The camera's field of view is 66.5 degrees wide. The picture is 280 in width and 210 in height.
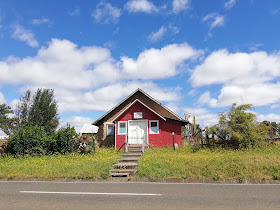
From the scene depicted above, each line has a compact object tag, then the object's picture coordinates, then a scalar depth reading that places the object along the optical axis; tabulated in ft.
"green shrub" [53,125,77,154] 53.78
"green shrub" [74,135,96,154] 55.52
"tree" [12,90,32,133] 91.77
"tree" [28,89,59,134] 87.52
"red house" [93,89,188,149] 69.62
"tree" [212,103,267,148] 50.85
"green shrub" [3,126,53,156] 53.06
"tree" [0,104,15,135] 166.11
